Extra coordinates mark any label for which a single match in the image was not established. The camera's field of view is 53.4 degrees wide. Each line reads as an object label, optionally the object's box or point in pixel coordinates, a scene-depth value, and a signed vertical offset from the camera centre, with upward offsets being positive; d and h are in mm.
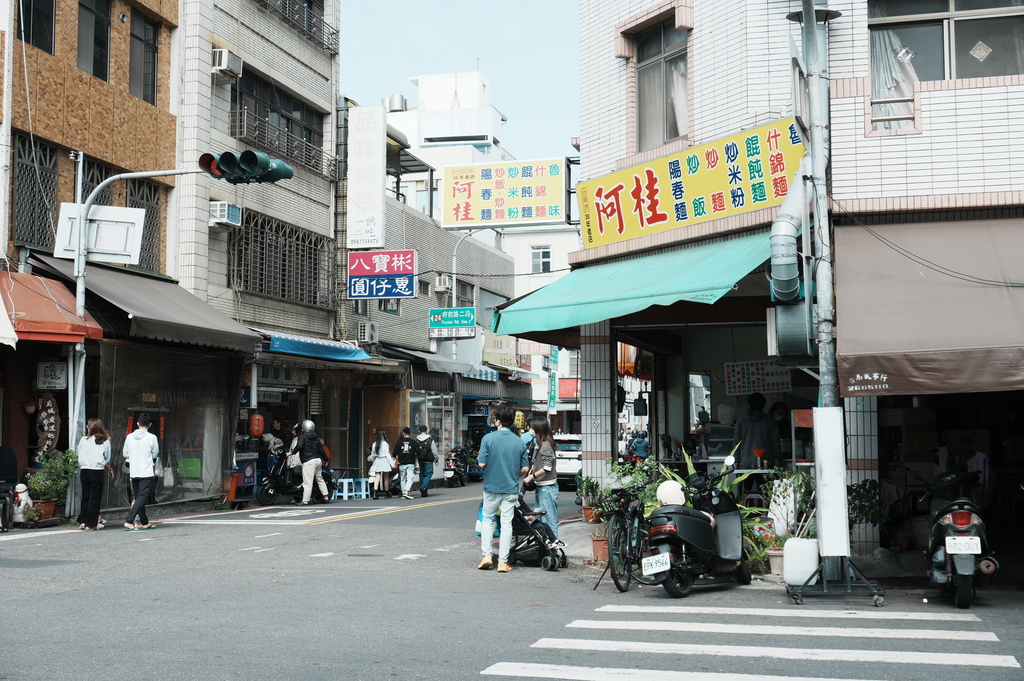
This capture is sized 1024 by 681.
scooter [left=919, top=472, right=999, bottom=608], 9125 -1132
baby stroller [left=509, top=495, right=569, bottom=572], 12461 -1490
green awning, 12055 +1808
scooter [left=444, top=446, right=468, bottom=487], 32531 -1399
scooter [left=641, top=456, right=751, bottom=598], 9992 -1130
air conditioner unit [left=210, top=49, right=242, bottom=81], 23562 +8386
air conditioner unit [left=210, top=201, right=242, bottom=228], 23125 +4800
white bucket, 10195 -1337
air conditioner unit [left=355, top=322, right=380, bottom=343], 29375 +2655
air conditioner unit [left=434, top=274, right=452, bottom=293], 36375 +5090
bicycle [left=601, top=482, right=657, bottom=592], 10469 -1207
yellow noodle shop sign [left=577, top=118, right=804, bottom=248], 13148 +3366
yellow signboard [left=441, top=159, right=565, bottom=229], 29703 +6883
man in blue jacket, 12070 -628
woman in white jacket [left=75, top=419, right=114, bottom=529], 16141 -674
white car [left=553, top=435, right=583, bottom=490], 29517 -996
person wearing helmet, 22891 -732
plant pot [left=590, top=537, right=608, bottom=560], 12445 -1510
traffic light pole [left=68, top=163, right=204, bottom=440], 17078 +1344
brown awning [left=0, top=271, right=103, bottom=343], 15930 +1838
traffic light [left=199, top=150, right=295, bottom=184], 14922 +3814
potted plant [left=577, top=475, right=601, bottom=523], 15198 -1032
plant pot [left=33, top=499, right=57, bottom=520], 16562 -1323
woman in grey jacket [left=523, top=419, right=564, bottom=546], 12883 -589
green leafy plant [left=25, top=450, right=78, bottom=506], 16531 -821
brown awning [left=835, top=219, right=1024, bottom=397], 9242 +1132
